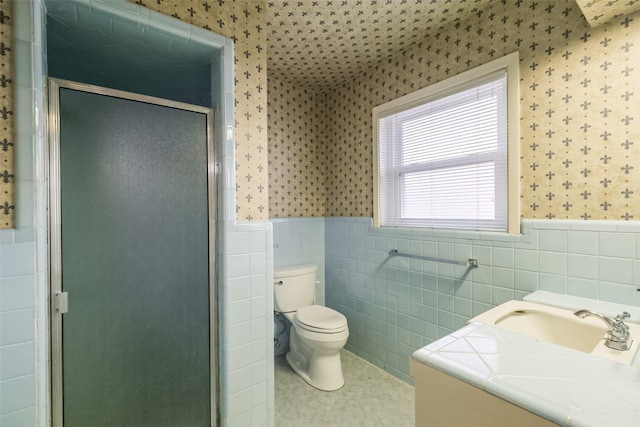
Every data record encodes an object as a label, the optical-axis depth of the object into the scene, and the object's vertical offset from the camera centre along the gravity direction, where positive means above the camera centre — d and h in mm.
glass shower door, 1227 -238
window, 1610 +392
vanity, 577 -401
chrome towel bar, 1725 -321
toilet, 1981 -839
